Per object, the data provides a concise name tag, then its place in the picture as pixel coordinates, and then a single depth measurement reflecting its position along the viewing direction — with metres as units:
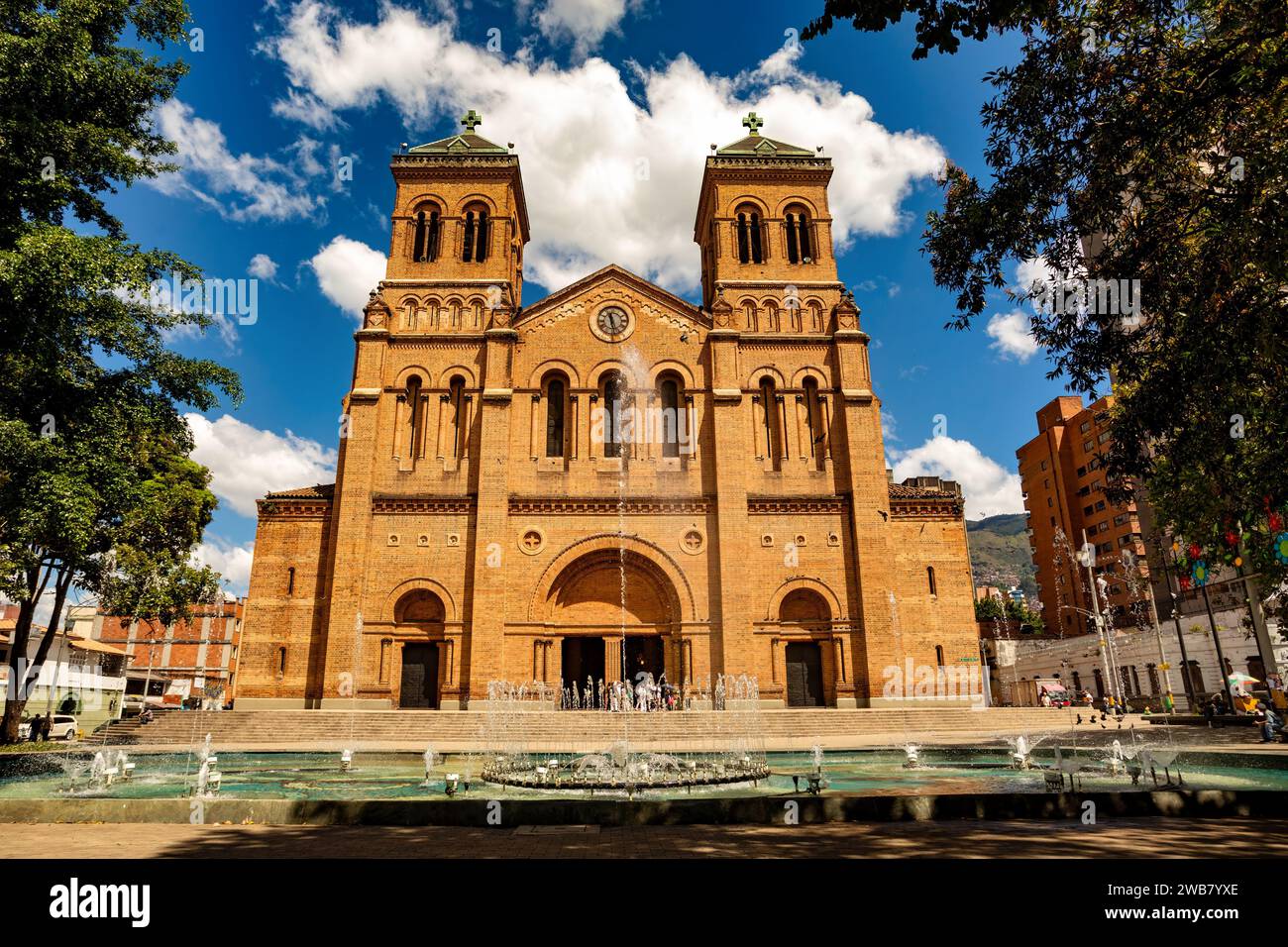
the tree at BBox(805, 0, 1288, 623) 8.16
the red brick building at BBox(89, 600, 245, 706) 58.91
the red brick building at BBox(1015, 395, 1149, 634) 63.03
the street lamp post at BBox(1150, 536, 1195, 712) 28.65
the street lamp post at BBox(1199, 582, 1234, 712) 24.89
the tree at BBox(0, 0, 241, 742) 12.25
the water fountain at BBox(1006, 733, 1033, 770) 15.03
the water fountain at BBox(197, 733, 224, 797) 11.67
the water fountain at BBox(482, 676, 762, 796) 12.27
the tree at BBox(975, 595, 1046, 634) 68.88
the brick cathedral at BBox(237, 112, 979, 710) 27.27
